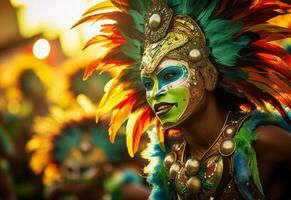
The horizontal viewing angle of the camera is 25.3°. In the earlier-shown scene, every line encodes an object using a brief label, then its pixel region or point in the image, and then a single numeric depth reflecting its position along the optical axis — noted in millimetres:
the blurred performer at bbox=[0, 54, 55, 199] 8883
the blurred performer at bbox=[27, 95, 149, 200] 6184
